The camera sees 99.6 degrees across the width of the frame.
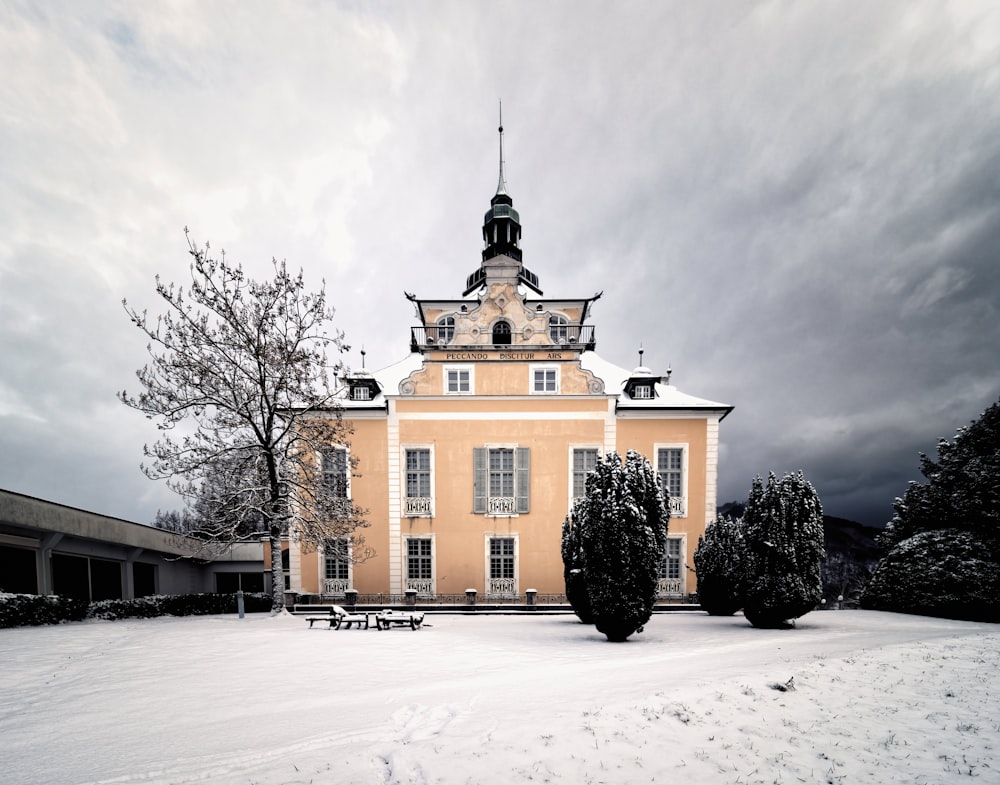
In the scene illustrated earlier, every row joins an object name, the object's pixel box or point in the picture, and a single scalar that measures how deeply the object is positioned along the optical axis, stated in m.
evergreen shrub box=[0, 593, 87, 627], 12.90
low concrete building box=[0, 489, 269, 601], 15.75
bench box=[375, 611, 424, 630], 13.77
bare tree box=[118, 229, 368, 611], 15.98
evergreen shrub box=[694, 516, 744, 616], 17.39
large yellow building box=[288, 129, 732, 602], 21.80
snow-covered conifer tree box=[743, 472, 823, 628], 14.03
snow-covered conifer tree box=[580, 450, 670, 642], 12.27
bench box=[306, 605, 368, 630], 14.09
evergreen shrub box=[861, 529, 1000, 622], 14.47
